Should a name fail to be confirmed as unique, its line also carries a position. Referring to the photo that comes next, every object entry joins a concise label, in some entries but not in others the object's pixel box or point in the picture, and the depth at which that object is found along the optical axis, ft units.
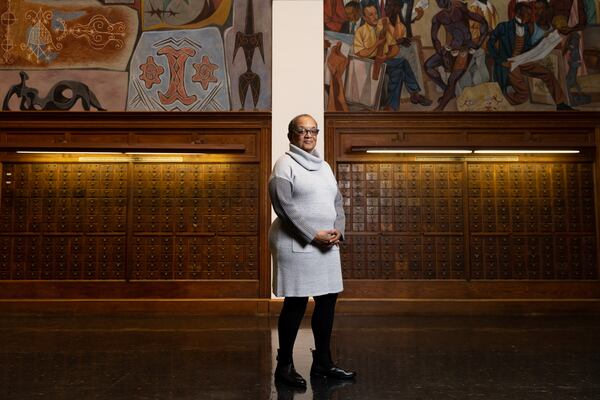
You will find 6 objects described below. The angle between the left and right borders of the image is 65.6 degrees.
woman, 9.75
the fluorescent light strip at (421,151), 22.21
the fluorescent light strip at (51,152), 21.98
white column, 21.93
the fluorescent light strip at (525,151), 22.20
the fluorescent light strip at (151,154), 22.35
